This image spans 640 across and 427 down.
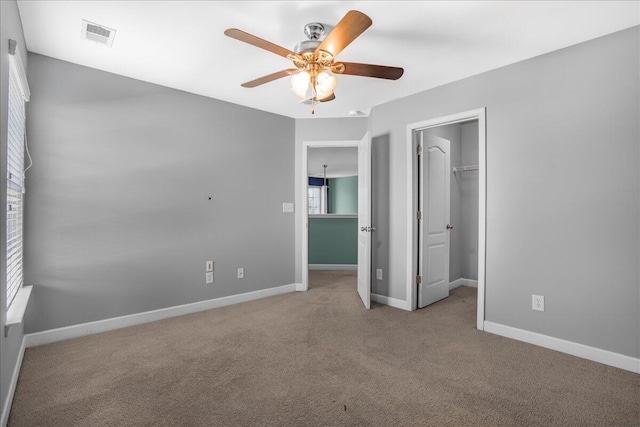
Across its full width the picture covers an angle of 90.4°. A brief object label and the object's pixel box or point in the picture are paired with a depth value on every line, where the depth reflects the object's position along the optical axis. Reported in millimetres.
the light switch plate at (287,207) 4287
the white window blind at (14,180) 2012
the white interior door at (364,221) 3602
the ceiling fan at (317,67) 1881
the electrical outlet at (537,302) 2643
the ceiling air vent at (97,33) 2234
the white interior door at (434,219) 3646
